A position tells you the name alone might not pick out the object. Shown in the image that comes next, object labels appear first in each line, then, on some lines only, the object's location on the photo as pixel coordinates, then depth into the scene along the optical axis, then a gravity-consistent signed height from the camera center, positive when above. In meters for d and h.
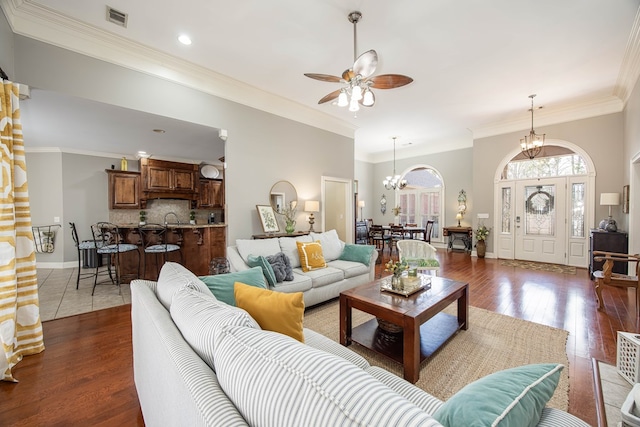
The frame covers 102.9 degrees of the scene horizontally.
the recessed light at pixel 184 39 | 3.12 +2.12
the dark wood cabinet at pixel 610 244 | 4.27 -0.58
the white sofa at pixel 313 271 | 3.05 -0.81
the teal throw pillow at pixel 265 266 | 2.79 -0.63
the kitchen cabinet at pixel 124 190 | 6.25 +0.50
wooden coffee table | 1.92 -0.95
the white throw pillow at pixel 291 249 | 3.51 -0.55
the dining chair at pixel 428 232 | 7.22 -0.63
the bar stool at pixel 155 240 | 4.41 -0.54
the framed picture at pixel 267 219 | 4.56 -0.17
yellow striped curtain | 2.03 -0.38
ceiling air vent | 2.71 +2.11
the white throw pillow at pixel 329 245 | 3.91 -0.56
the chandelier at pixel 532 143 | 5.14 +1.35
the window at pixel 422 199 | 8.41 +0.37
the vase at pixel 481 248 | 6.58 -0.99
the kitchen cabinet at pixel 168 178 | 6.40 +0.84
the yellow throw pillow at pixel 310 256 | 3.42 -0.64
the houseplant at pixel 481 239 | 6.55 -0.76
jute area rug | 1.92 -1.28
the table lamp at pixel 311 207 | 5.23 +0.06
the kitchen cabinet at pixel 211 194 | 7.30 +0.46
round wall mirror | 4.84 +0.27
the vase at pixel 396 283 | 2.48 -0.72
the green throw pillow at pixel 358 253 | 3.83 -0.67
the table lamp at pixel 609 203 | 4.53 +0.13
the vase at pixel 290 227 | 4.88 -0.34
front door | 5.73 -0.25
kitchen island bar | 4.44 -0.66
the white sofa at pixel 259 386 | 0.50 -0.44
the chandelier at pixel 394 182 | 8.34 +0.94
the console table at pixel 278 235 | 4.51 -0.46
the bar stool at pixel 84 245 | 4.22 -0.61
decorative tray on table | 2.41 -0.76
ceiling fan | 2.55 +1.41
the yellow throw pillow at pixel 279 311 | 1.21 -0.49
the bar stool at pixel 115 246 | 4.02 -0.61
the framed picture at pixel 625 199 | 4.43 +0.19
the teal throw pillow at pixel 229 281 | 1.75 -0.52
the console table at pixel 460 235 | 7.21 -0.74
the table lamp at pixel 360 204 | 9.07 +0.21
